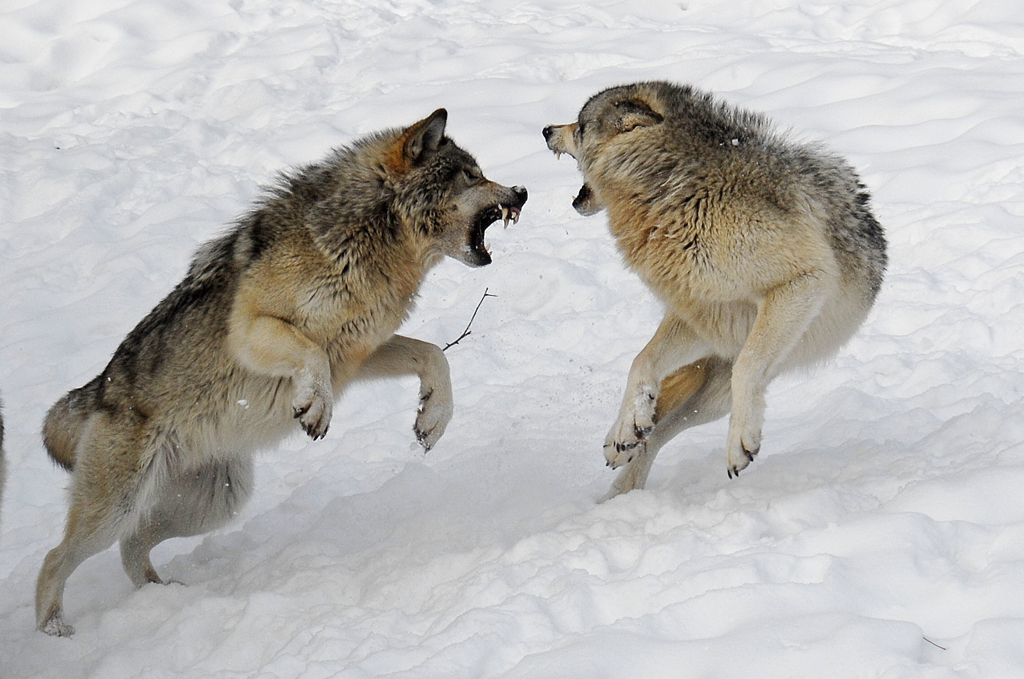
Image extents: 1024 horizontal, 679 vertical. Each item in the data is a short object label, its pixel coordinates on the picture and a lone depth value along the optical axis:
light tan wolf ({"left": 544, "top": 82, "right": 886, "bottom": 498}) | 8.80
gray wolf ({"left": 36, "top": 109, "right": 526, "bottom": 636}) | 9.75
